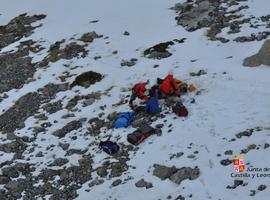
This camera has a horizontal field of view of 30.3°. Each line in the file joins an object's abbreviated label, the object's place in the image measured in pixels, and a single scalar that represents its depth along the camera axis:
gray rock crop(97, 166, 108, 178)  15.33
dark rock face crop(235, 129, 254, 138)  14.90
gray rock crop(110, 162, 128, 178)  15.16
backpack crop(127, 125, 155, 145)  16.19
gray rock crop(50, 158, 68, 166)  16.48
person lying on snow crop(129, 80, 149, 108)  18.52
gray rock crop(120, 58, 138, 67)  22.00
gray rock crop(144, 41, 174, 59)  21.86
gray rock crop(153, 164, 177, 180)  14.31
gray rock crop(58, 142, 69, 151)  17.26
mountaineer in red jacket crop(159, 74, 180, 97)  18.14
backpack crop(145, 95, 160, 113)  17.47
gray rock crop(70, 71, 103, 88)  21.30
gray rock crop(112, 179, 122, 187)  14.66
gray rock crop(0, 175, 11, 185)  16.12
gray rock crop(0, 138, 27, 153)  17.77
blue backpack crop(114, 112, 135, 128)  17.23
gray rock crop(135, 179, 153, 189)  14.16
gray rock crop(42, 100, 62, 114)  19.81
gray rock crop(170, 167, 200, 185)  13.84
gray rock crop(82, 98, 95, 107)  19.56
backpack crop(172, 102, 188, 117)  16.72
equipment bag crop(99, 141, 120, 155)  16.16
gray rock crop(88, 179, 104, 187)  14.99
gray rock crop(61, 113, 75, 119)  19.09
